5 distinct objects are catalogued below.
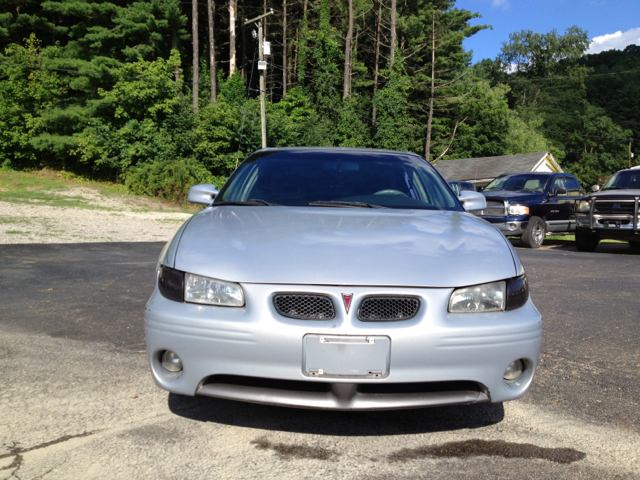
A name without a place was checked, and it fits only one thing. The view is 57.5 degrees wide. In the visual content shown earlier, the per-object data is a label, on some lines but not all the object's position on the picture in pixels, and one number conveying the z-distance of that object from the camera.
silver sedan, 2.40
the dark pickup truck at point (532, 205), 13.87
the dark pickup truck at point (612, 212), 12.16
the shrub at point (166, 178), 30.38
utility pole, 24.06
